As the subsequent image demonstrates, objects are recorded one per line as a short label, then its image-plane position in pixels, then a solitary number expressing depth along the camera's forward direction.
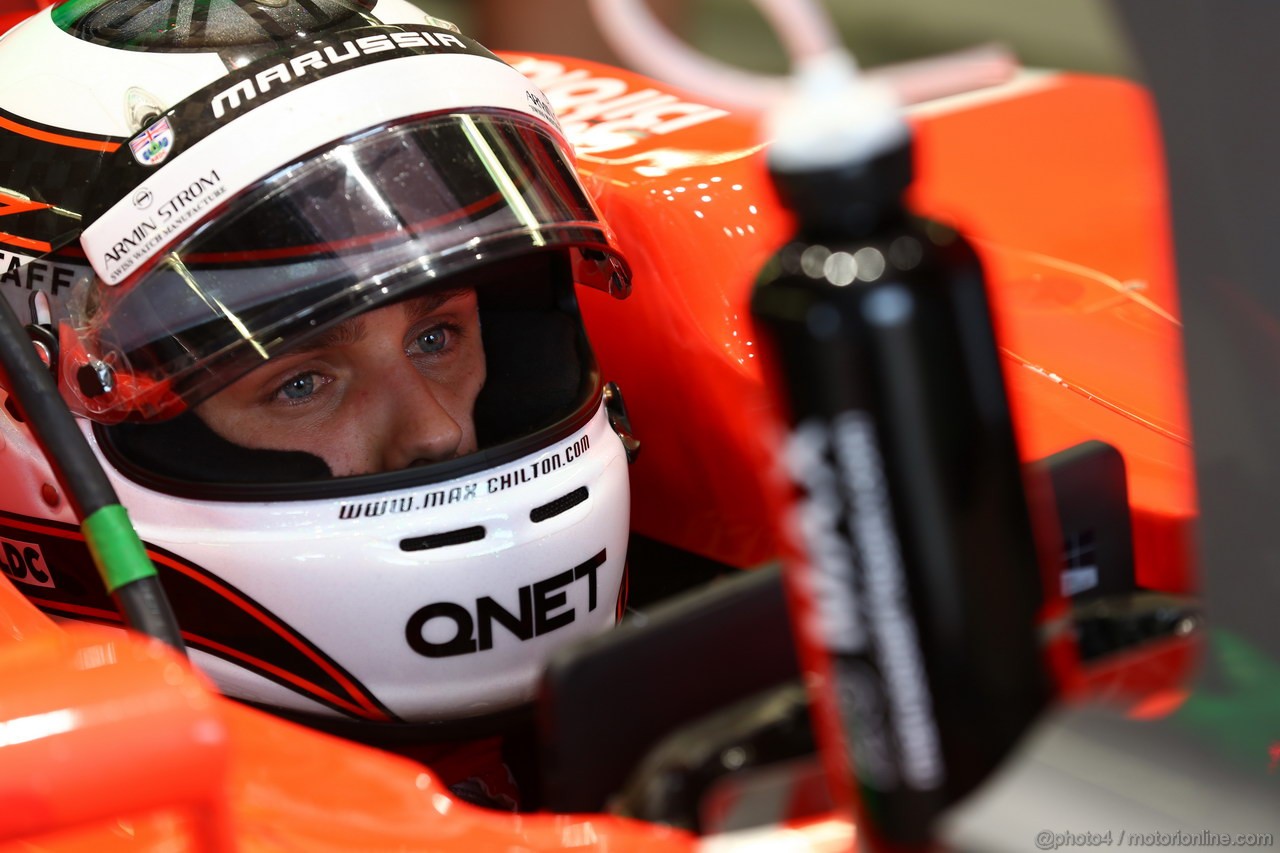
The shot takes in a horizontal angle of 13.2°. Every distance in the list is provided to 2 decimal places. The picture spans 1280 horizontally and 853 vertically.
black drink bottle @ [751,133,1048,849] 1.41
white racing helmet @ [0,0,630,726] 2.00
